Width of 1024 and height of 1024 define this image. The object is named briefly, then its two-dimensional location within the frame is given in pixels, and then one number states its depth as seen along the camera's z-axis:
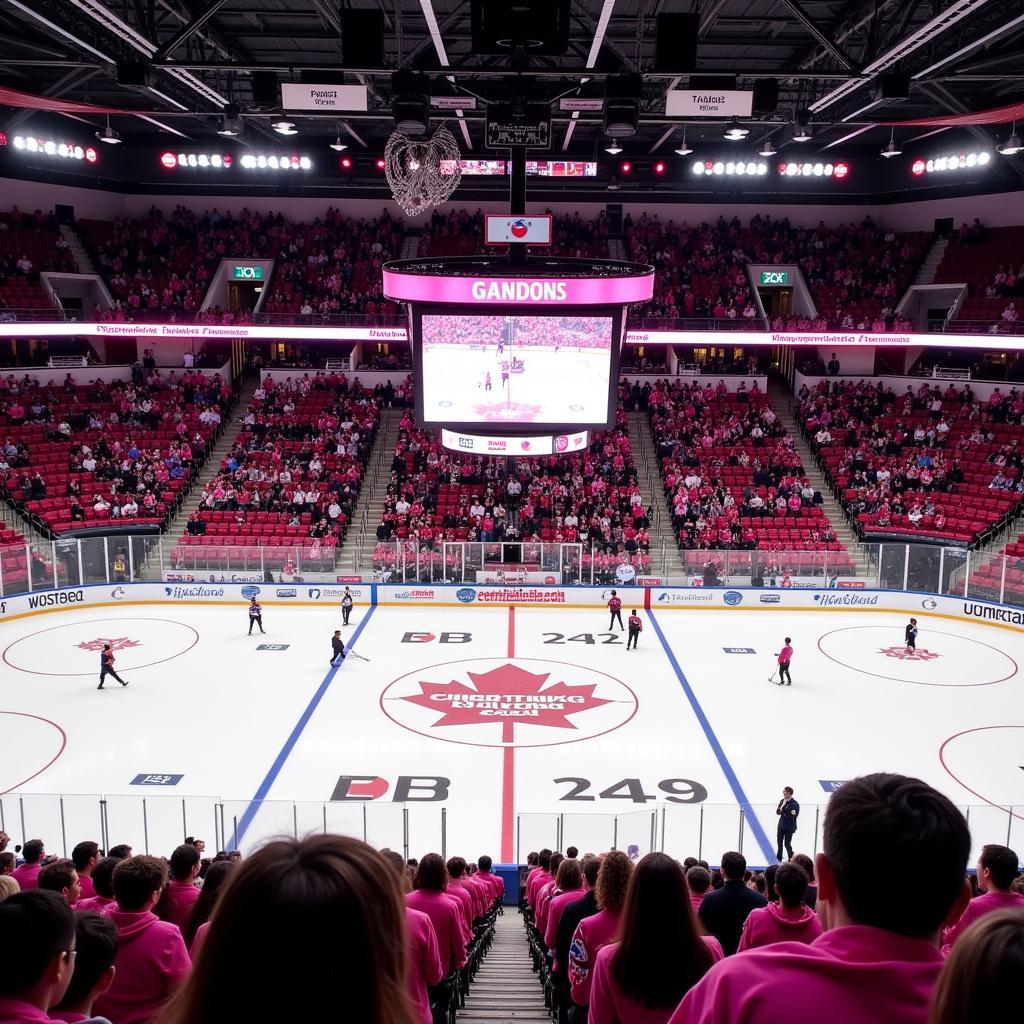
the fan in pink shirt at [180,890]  6.07
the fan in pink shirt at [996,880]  5.48
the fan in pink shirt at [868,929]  1.60
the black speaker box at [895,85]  16.67
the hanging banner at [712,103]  15.59
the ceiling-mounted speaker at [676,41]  14.98
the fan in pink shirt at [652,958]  3.10
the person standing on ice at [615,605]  23.70
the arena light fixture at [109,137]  23.73
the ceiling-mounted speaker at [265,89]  17.30
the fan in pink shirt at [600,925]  4.71
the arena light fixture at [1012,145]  21.25
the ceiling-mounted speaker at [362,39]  14.71
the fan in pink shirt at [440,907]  6.09
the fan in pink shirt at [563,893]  6.85
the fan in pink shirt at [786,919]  4.72
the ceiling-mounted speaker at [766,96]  17.05
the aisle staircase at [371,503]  27.98
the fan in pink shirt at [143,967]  3.55
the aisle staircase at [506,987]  7.33
